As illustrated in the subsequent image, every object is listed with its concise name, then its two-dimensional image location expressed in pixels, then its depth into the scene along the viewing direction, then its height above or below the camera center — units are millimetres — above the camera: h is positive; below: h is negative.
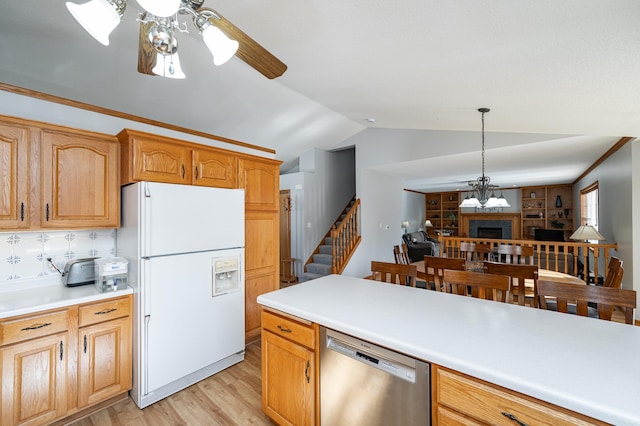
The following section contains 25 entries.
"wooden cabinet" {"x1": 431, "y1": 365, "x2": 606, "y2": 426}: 891 -683
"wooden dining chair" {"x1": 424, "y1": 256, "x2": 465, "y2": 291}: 2723 -520
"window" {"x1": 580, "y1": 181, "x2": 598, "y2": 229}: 5695 +177
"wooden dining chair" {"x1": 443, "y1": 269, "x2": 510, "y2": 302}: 1868 -486
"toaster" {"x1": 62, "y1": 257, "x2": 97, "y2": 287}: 2271 -499
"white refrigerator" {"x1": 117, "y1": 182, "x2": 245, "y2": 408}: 2176 -598
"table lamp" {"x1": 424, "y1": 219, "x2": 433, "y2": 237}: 11234 -500
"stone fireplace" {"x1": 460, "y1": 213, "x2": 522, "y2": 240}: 9789 -486
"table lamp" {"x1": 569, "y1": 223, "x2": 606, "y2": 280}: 4152 -343
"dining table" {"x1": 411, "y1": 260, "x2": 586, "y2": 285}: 3113 -754
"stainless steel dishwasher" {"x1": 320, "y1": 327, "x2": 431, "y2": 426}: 1189 -820
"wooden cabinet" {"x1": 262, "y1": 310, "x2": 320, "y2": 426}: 1569 -962
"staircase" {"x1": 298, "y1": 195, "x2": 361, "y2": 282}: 5508 -814
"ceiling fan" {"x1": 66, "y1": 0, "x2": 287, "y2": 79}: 1029 +803
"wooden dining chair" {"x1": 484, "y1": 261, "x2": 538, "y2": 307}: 2463 -536
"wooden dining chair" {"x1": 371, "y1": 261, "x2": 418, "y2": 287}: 2260 -493
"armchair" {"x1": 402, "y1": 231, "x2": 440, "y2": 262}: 7184 -950
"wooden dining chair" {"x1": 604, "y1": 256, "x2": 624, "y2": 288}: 2115 -507
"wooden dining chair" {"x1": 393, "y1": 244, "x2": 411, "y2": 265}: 3697 -587
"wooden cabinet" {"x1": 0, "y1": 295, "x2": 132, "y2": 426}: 1759 -1036
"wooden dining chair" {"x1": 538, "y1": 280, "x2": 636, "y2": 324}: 1476 -479
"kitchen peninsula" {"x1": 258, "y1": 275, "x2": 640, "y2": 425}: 878 -560
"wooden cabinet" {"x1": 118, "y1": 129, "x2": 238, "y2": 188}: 2264 +462
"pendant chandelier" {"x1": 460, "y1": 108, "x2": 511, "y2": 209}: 3986 +193
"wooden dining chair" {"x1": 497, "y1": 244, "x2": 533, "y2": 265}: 3865 -550
